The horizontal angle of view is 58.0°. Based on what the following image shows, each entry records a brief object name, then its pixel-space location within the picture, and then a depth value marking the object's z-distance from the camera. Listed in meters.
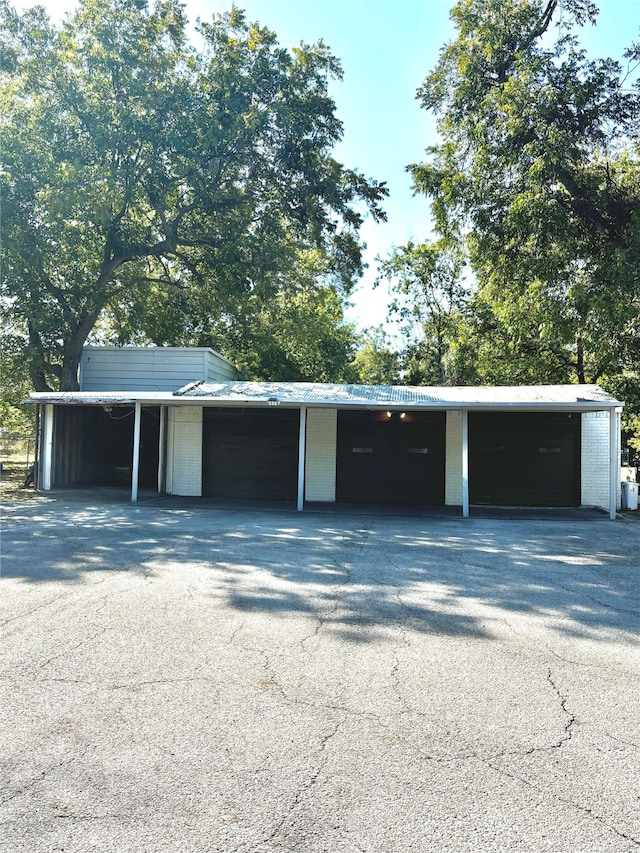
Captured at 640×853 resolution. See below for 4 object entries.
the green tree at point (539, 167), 10.39
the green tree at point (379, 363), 26.55
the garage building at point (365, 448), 13.69
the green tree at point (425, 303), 23.66
